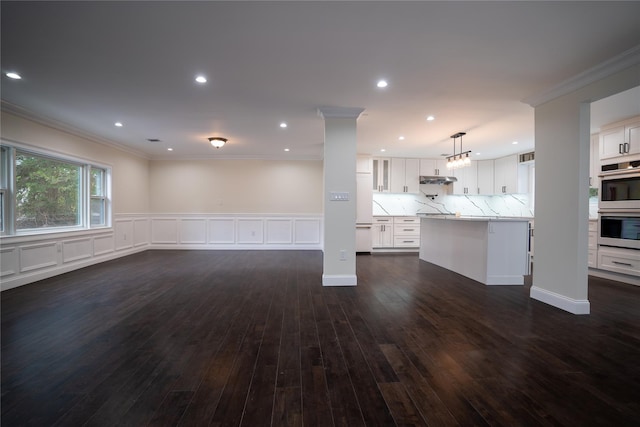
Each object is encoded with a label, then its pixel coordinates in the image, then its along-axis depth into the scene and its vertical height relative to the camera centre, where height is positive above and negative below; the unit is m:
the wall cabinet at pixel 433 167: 7.44 +1.24
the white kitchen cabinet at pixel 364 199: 6.82 +0.32
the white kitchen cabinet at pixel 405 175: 7.41 +1.01
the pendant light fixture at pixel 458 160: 5.10 +1.02
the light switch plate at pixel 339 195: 4.02 +0.23
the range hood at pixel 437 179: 7.22 +0.88
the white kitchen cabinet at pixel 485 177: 7.39 +0.98
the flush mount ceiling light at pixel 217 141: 5.50 +1.44
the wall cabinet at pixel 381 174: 7.37 +1.03
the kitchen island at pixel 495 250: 4.09 -0.59
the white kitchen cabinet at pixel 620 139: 4.05 +1.17
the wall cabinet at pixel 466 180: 7.48 +0.89
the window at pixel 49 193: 3.89 +0.29
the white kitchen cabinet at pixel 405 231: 7.20 -0.52
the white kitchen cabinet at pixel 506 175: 6.72 +0.98
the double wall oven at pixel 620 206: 4.02 +0.11
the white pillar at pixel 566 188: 2.94 +0.28
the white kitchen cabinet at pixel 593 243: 4.55 -0.51
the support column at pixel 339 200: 3.99 +0.17
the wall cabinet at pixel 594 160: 4.79 +0.96
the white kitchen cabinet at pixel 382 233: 7.17 -0.57
